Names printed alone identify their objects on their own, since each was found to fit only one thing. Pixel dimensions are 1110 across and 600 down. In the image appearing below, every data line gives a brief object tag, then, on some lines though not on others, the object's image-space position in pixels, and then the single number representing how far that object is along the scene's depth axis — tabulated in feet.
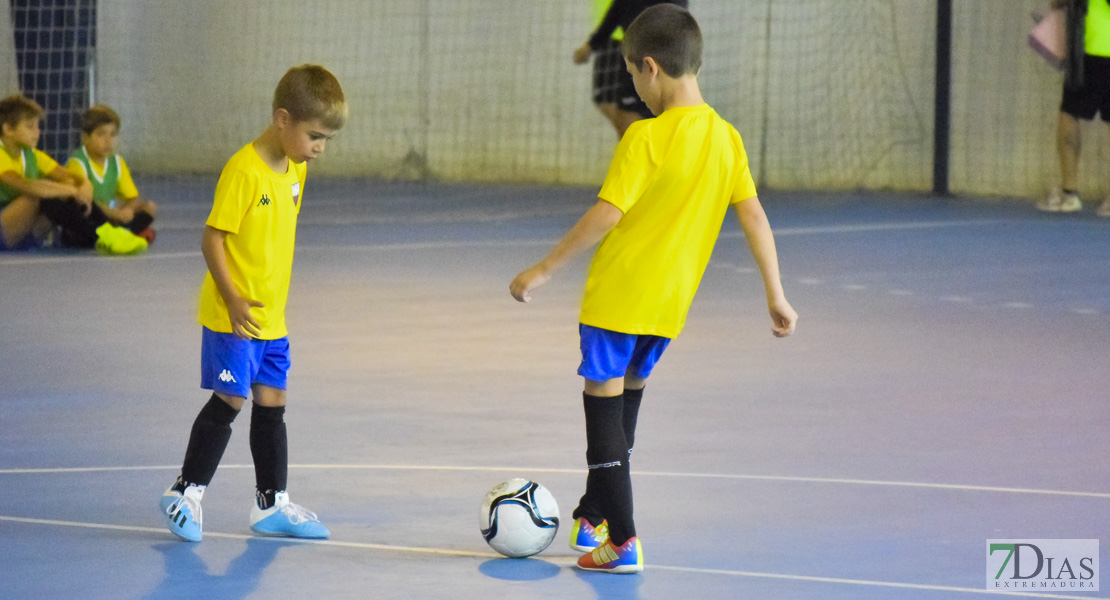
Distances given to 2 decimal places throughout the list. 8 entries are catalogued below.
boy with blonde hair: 25.89
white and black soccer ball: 25.18
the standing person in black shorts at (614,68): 72.28
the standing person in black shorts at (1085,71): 77.20
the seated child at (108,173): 62.59
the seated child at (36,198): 61.05
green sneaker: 63.16
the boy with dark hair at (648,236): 24.36
